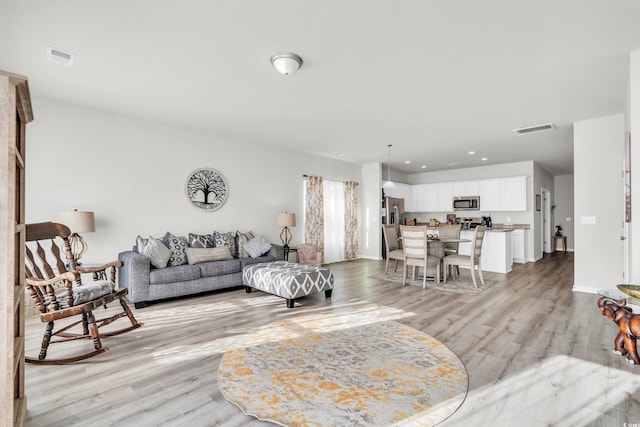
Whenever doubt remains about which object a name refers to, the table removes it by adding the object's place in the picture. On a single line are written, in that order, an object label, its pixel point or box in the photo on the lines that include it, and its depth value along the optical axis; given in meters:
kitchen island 6.23
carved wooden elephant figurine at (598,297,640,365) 1.91
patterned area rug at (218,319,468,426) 1.82
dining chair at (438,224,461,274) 5.95
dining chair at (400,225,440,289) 5.00
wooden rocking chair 2.43
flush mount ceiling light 2.80
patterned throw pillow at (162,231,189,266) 4.48
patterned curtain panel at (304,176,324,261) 7.07
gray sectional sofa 3.94
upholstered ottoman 3.95
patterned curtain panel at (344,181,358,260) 8.05
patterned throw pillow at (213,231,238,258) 5.12
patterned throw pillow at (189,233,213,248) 4.86
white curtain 7.63
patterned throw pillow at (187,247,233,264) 4.61
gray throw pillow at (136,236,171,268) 4.19
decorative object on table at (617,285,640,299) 1.83
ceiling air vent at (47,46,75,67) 2.75
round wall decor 5.25
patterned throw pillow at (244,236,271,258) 5.25
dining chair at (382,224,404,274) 5.83
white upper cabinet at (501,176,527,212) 7.68
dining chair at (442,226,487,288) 5.04
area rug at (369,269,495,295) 4.79
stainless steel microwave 8.48
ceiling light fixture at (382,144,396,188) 6.75
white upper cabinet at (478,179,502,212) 8.12
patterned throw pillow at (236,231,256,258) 5.29
